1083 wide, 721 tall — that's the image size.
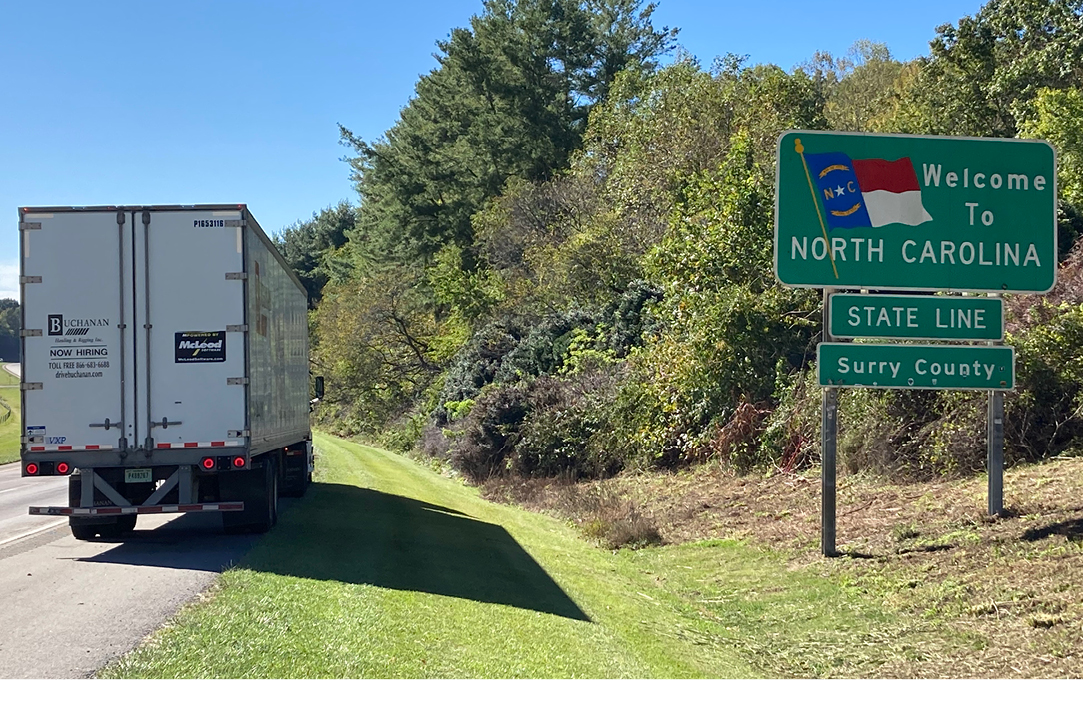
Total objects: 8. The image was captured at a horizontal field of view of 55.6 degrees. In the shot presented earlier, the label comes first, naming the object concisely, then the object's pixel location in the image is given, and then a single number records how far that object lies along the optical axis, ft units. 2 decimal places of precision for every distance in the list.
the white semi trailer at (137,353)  40.91
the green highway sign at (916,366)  40.91
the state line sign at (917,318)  41.19
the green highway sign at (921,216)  41.47
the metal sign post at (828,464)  40.91
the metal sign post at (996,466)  39.50
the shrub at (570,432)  80.64
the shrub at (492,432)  90.16
